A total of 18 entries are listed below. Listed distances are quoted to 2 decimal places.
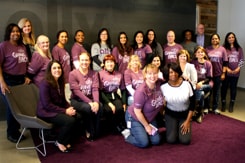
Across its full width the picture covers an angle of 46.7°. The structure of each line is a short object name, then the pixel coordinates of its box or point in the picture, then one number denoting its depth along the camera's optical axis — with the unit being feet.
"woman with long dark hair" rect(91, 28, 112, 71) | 15.44
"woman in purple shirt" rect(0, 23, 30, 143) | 11.29
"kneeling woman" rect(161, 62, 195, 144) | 11.32
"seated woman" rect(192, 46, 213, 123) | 14.76
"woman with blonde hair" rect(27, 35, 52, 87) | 12.12
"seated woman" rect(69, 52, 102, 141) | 11.76
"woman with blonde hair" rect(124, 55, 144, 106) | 12.87
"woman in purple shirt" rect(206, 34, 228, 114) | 16.07
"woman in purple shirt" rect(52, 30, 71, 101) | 13.91
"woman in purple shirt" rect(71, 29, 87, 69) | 14.92
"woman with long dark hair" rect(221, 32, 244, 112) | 16.38
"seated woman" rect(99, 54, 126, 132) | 12.64
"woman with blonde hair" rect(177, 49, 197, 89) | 14.16
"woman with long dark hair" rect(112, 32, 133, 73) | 15.35
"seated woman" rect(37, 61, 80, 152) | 10.57
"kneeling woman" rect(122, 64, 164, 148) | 10.81
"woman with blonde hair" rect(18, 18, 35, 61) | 12.93
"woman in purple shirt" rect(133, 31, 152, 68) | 15.83
